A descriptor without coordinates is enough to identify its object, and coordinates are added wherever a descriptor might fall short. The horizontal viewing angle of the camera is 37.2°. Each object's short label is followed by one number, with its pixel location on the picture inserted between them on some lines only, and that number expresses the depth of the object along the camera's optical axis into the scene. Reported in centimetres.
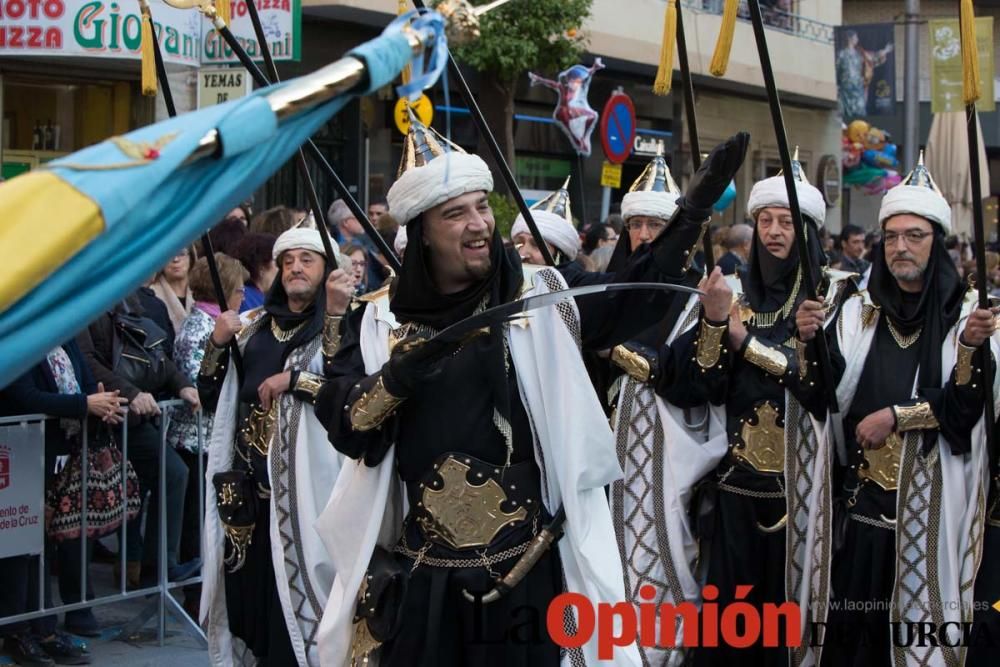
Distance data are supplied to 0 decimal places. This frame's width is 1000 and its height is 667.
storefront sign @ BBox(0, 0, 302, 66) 1201
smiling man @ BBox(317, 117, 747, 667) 390
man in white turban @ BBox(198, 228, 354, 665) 586
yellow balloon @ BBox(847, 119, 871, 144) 2886
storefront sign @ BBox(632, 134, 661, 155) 2348
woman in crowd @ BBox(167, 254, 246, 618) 760
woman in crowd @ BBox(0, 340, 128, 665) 659
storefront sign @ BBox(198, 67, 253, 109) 900
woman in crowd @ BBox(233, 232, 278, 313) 803
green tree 1616
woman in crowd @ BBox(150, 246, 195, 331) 827
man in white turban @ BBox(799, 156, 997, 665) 534
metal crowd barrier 686
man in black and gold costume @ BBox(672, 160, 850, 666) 589
